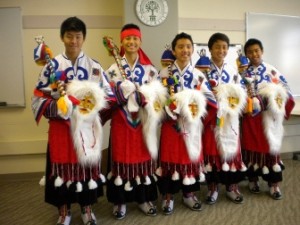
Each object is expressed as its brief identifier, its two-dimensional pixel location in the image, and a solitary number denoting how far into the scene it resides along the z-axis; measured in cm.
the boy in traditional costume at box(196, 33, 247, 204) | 222
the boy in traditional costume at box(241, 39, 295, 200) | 237
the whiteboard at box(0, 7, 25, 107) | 307
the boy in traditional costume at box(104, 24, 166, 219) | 198
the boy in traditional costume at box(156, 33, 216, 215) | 204
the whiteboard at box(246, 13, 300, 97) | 383
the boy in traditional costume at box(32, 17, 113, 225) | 177
